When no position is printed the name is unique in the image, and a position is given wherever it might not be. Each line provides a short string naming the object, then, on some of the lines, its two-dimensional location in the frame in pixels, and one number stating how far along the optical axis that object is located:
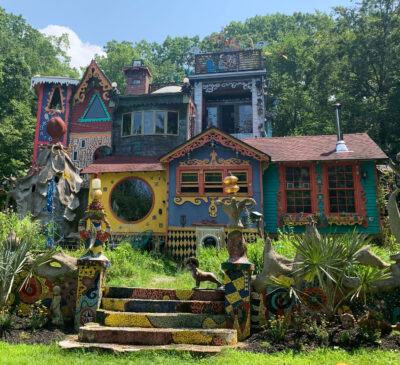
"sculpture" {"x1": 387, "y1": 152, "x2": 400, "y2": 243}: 6.77
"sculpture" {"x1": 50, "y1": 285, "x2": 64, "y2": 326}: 7.02
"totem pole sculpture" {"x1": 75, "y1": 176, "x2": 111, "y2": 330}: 6.98
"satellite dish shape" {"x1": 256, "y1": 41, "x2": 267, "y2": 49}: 24.82
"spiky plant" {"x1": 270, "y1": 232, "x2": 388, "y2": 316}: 6.32
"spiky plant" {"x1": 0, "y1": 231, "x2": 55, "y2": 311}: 7.04
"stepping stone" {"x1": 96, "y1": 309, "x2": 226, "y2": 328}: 6.61
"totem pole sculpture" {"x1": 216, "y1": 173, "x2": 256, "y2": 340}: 6.54
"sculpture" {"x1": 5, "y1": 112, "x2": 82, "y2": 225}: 15.80
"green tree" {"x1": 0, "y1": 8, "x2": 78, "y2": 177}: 23.89
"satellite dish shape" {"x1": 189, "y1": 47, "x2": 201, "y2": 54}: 24.50
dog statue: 7.59
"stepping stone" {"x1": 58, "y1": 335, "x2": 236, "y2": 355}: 5.61
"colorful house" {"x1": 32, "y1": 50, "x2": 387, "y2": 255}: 15.02
